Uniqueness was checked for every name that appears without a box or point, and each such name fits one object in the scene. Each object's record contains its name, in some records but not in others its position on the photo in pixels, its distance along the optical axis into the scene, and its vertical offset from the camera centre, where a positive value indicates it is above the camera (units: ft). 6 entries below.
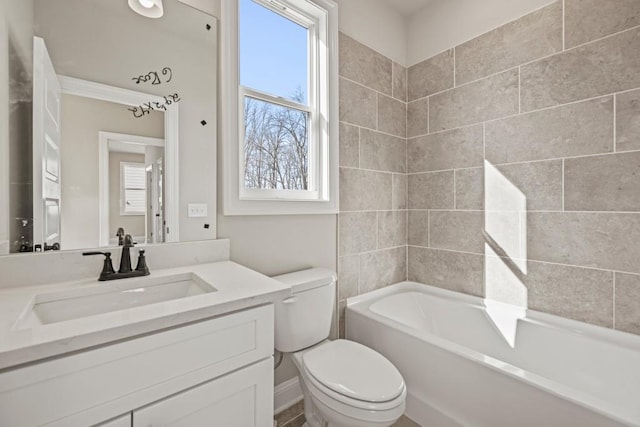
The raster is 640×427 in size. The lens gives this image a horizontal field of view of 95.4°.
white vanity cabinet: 1.99 -1.38
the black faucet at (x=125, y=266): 3.59 -0.71
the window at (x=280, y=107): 4.97 +2.10
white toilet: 3.67 -2.30
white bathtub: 3.65 -2.46
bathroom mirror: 3.42 +1.19
